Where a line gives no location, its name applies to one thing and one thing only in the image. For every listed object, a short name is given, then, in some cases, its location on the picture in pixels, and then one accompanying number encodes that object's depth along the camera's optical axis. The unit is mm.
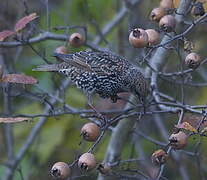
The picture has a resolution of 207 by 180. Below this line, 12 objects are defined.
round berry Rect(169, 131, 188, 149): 6703
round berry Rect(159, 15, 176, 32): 7738
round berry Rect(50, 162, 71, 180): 6977
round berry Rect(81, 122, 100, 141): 7258
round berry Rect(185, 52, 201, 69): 7473
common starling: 8703
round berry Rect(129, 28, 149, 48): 7457
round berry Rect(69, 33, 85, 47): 8742
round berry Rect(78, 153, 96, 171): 6898
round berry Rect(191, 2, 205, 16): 7781
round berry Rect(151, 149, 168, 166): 6867
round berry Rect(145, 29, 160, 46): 7875
